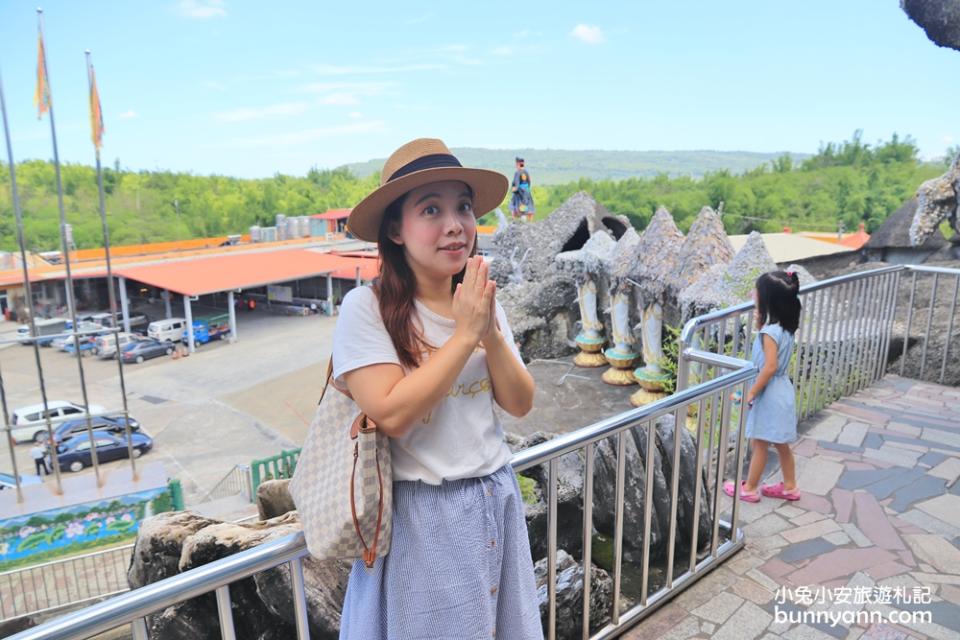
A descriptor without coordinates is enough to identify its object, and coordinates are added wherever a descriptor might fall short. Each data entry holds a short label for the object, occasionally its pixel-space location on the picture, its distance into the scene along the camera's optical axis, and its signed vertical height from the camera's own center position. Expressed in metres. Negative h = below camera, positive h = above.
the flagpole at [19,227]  10.08 -0.33
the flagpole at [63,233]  10.97 -0.47
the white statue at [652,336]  8.33 -1.69
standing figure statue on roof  19.77 +0.10
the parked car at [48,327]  25.10 -4.67
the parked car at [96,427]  15.41 -5.16
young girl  3.12 -0.81
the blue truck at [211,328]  25.03 -4.73
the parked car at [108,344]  23.92 -4.92
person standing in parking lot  14.63 -5.53
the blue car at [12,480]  12.69 -5.29
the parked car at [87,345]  24.36 -5.06
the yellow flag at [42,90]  11.39 +1.98
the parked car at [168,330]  24.55 -4.60
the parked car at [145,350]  23.31 -5.07
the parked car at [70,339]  24.50 -4.70
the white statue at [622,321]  9.16 -1.64
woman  1.20 -0.38
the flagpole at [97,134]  11.77 +1.33
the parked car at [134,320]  26.31 -4.64
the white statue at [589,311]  10.34 -1.68
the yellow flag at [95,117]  12.53 +1.66
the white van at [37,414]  16.47 -5.14
